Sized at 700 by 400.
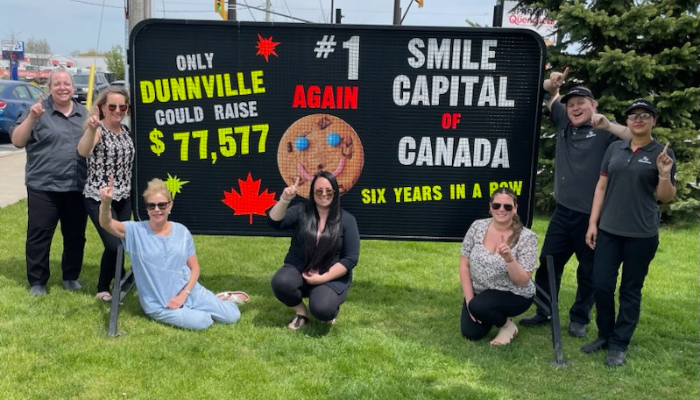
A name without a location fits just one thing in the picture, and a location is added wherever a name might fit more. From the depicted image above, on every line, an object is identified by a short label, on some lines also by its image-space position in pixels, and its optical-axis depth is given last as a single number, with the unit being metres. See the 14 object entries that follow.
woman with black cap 3.86
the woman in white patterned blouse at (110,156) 4.66
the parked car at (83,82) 23.73
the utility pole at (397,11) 24.45
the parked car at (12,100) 14.52
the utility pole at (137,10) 9.60
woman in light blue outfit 4.43
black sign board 4.70
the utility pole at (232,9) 22.03
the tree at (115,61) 58.31
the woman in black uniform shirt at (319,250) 4.41
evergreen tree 8.31
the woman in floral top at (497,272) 4.27
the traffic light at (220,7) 20.19
